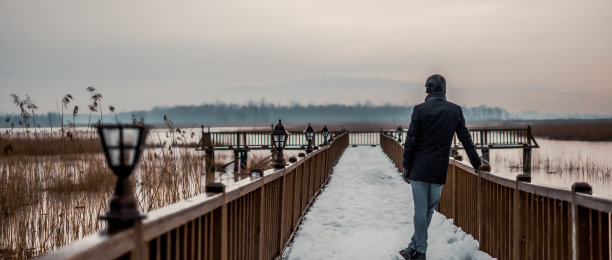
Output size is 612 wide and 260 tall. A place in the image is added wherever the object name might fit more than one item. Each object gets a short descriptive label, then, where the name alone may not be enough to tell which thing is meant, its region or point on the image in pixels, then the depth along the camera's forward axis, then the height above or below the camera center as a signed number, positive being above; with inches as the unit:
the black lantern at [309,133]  658.8 -14.5
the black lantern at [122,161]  94.0 -6.4
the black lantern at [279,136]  335.0 -9.0
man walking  235.3 -9.7
